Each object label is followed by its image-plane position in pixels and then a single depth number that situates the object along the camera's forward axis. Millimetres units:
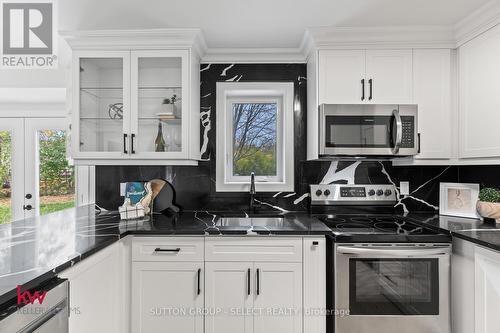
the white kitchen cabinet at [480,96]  1838
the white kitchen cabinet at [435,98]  2154
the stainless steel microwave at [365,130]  2066
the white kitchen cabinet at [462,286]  1609
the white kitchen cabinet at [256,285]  1829
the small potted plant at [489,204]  1882
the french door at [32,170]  3930
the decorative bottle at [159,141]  2221
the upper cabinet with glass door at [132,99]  2180
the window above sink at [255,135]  2531
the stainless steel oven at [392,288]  1718
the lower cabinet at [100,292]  1289
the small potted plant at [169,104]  2240
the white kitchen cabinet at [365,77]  2146
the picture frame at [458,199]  2088
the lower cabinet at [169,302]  1834
